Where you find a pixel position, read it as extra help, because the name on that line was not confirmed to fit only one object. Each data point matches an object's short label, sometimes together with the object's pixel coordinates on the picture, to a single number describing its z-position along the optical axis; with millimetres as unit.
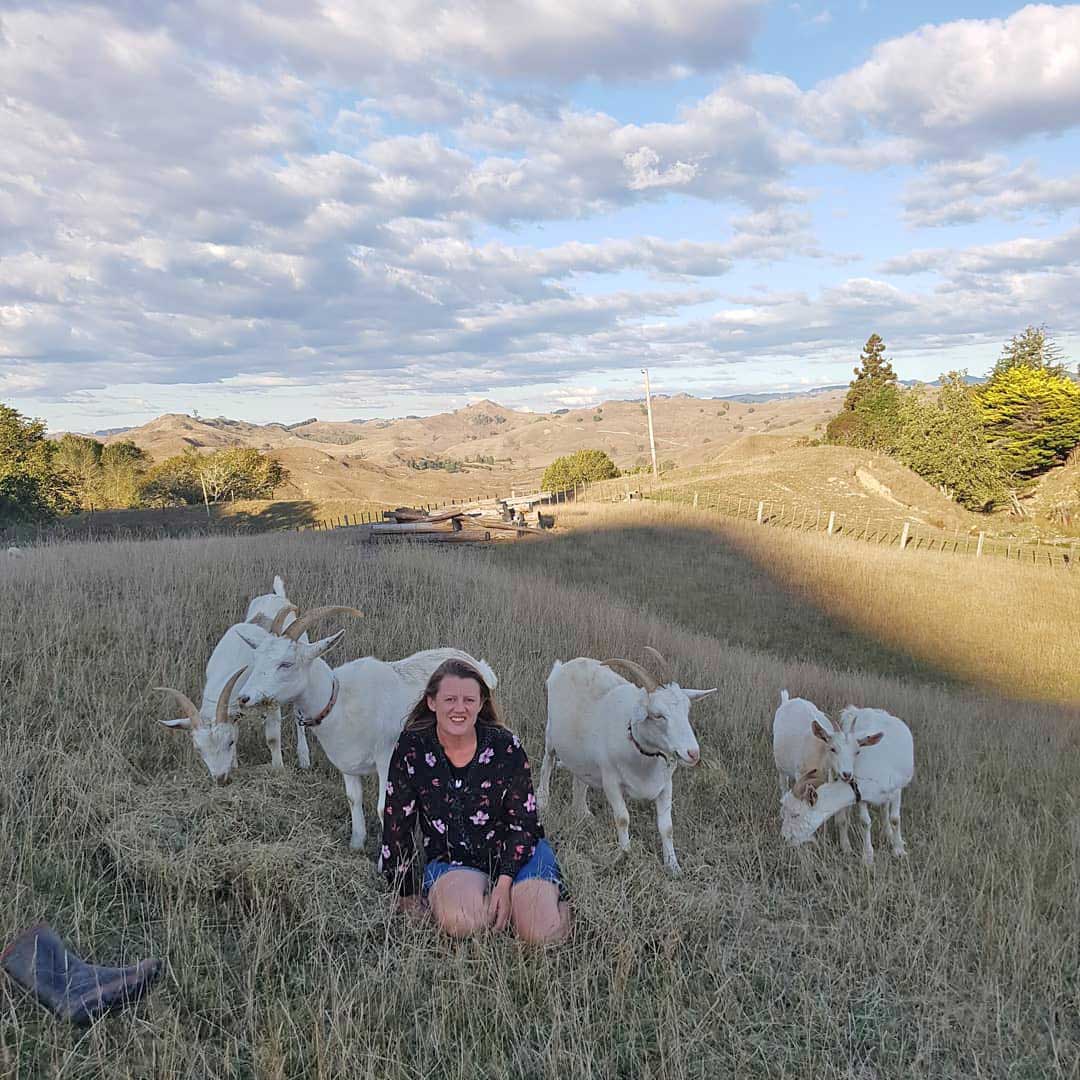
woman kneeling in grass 4250
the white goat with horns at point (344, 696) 5051
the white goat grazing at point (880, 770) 5926
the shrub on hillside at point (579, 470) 67312
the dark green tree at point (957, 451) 49094
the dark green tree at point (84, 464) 56250
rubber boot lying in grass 3270
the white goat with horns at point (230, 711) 5281
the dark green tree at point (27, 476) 34875
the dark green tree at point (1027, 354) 59125
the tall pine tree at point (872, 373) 66438
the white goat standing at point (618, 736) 4887
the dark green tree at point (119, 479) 59616
